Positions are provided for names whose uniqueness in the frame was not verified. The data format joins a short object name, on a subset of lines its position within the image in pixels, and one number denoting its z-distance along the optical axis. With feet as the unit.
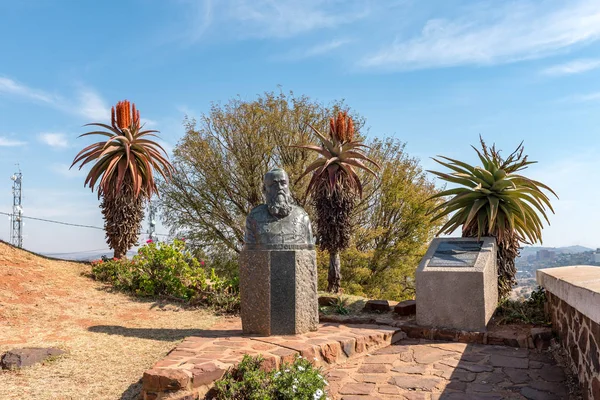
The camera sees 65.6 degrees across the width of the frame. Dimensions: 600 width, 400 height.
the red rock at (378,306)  26.86
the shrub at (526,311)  22.63
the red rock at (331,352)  17.70
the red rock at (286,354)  15.96
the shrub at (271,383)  13.04
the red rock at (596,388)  11.76
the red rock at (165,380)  13.66
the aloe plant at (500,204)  25.31
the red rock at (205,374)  14.01
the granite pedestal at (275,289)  19.34
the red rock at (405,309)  25.43
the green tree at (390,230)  50.19
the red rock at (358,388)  15.11
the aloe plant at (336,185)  32.14
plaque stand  21.59
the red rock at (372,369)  17.16
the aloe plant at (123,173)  35.81
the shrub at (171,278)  29.30
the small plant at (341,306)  26.50
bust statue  19.60
